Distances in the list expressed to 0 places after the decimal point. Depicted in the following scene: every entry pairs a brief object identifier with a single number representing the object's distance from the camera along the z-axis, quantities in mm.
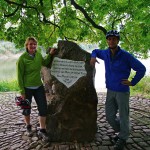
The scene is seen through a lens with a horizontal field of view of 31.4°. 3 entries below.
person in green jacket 4945
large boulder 5137
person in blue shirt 4383
